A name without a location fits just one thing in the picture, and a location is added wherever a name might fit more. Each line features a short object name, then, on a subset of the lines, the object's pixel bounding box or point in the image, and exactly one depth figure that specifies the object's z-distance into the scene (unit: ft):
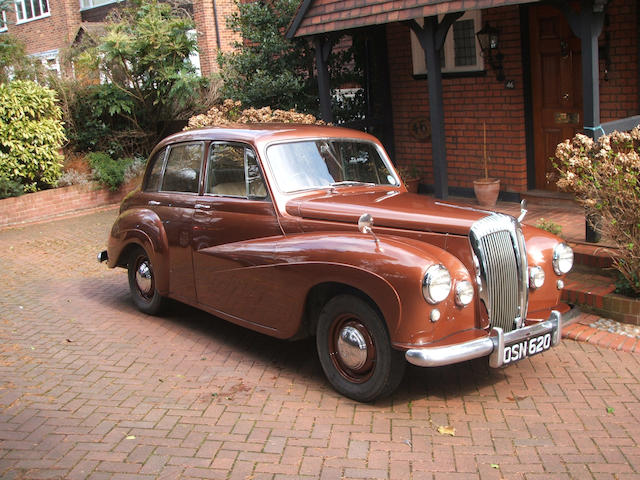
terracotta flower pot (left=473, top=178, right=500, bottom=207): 31.37
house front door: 30.12
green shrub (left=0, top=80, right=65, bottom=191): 43.37
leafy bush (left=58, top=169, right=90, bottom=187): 46.64
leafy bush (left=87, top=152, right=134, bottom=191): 47.42
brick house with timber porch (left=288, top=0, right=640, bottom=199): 27.94
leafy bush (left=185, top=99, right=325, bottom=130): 32.06
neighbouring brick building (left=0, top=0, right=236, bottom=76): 71.36
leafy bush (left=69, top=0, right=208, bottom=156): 47.73
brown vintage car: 14.34
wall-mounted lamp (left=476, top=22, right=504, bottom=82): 32.07
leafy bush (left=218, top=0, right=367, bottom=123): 37.40
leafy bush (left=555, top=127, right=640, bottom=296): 18.94
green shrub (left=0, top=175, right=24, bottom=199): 42.86
